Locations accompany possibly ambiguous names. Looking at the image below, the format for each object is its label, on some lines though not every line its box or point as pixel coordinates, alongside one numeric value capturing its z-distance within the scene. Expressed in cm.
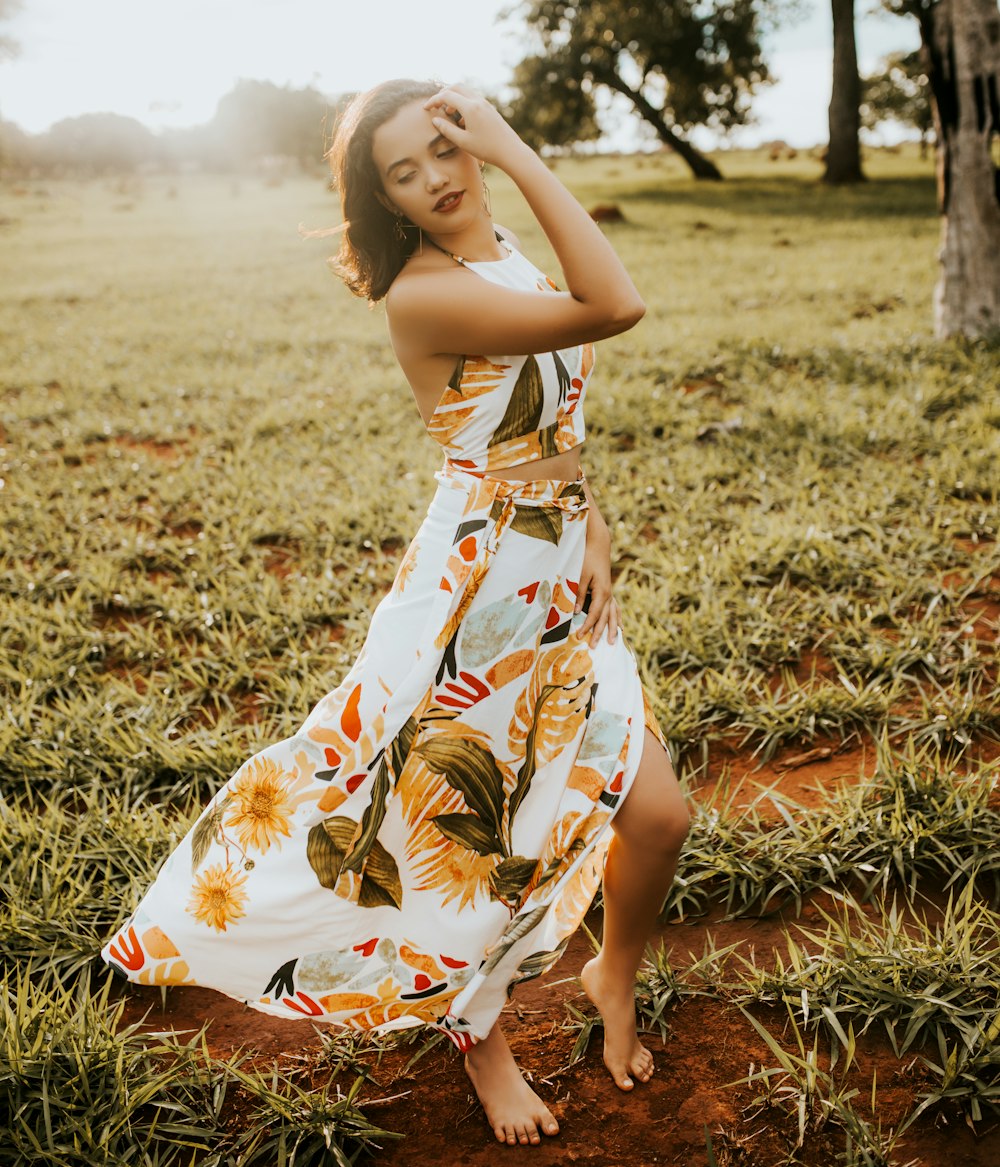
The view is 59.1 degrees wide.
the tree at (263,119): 5931
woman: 171
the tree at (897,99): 2615
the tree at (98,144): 4994
